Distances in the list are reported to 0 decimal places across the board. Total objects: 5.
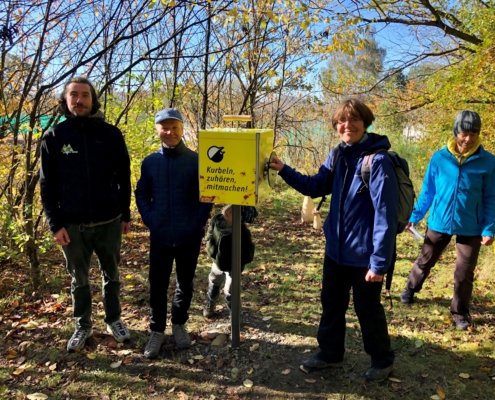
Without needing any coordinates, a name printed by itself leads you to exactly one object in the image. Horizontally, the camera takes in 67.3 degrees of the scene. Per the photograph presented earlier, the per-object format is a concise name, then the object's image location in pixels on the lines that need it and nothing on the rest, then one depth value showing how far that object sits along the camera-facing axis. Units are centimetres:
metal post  278
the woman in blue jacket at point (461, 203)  325
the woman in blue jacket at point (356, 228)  227
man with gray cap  273
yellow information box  243
